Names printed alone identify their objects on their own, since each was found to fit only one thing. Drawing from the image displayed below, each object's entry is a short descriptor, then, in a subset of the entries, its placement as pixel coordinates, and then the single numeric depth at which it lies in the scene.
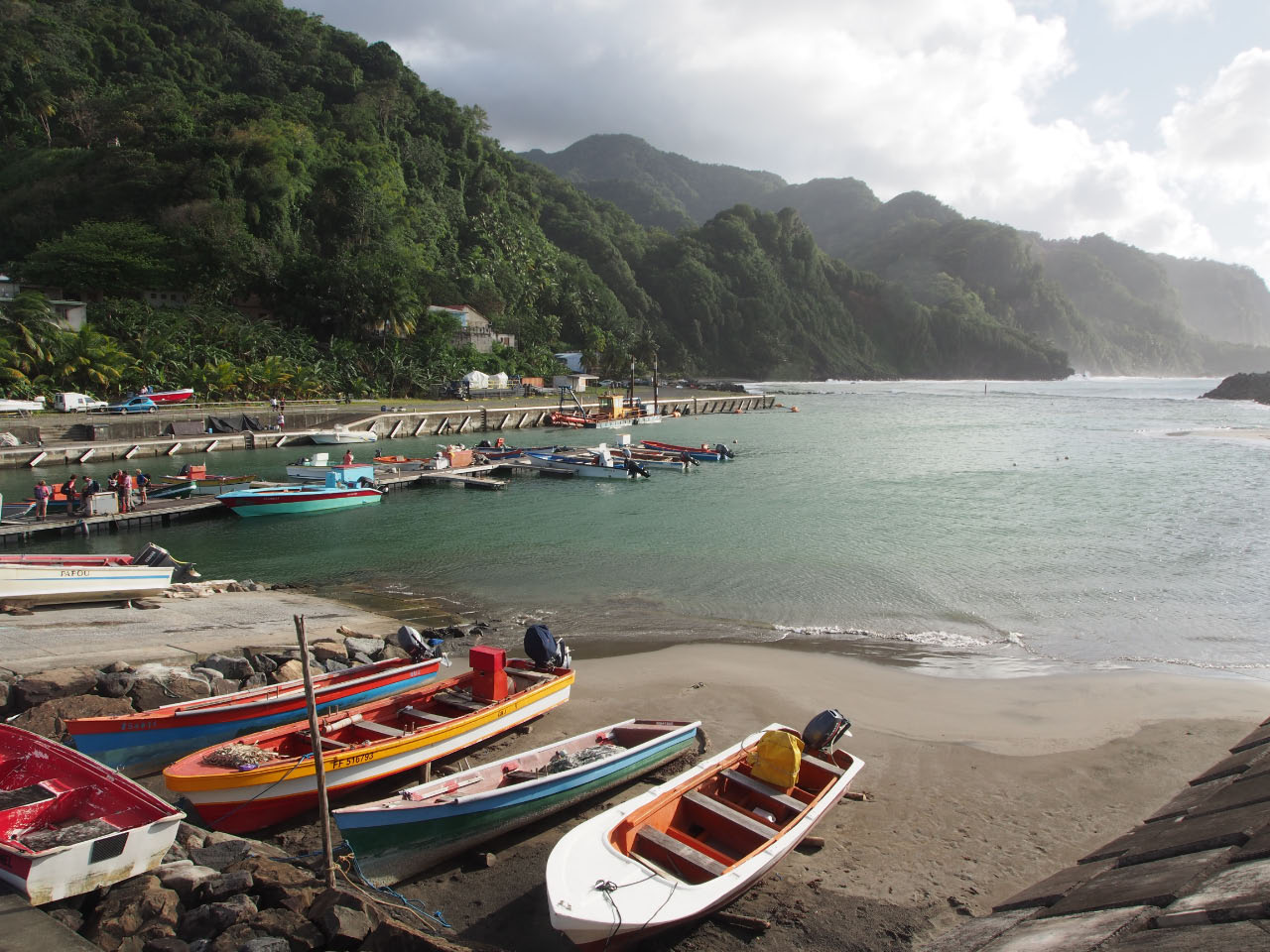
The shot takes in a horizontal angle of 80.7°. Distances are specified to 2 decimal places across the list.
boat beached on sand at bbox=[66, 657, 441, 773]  9.24
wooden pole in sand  6.57
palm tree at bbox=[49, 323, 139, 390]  50.25
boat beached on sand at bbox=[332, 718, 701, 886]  7.62
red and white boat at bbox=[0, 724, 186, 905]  6.11
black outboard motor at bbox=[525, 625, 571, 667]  12.05
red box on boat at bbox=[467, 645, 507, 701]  10.83
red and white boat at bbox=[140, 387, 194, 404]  53.00
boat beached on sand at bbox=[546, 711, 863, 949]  6.29
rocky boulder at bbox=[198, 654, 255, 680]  11.87
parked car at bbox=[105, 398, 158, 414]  48.03
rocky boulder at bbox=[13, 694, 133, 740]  9.75
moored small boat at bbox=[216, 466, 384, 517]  29.11
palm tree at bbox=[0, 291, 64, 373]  49.06
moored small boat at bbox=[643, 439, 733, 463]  47.59
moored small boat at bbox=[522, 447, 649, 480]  41.03
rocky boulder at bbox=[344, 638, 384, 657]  13.48
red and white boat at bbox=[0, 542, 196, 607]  16.39
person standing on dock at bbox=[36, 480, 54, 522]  25.39
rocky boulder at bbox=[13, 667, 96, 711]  10.30
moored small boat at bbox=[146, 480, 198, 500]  29.58
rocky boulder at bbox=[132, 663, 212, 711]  10.73
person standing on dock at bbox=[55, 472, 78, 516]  26.17
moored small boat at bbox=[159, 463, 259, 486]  30.86
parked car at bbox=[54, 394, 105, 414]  46.94
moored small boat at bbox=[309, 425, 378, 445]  49.34
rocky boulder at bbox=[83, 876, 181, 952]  5.88
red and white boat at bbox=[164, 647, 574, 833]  8.35
